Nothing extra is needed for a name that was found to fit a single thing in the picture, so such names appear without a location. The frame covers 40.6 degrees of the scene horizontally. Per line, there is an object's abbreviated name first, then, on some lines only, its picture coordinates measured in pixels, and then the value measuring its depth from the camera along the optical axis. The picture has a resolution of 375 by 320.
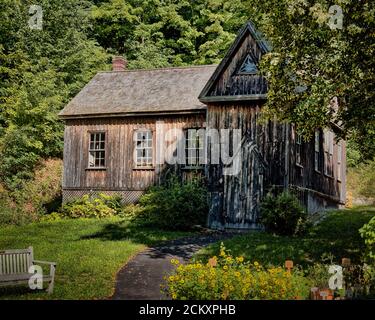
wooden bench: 10.56
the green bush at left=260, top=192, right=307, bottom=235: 17.62
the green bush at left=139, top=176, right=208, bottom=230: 19.92
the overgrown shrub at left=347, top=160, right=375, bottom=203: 31.23
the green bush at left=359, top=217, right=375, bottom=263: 9.34
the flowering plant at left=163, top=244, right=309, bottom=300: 8.62
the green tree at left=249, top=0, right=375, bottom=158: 11.15
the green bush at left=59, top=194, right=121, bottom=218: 23.94
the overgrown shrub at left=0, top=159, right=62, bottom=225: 22.52
